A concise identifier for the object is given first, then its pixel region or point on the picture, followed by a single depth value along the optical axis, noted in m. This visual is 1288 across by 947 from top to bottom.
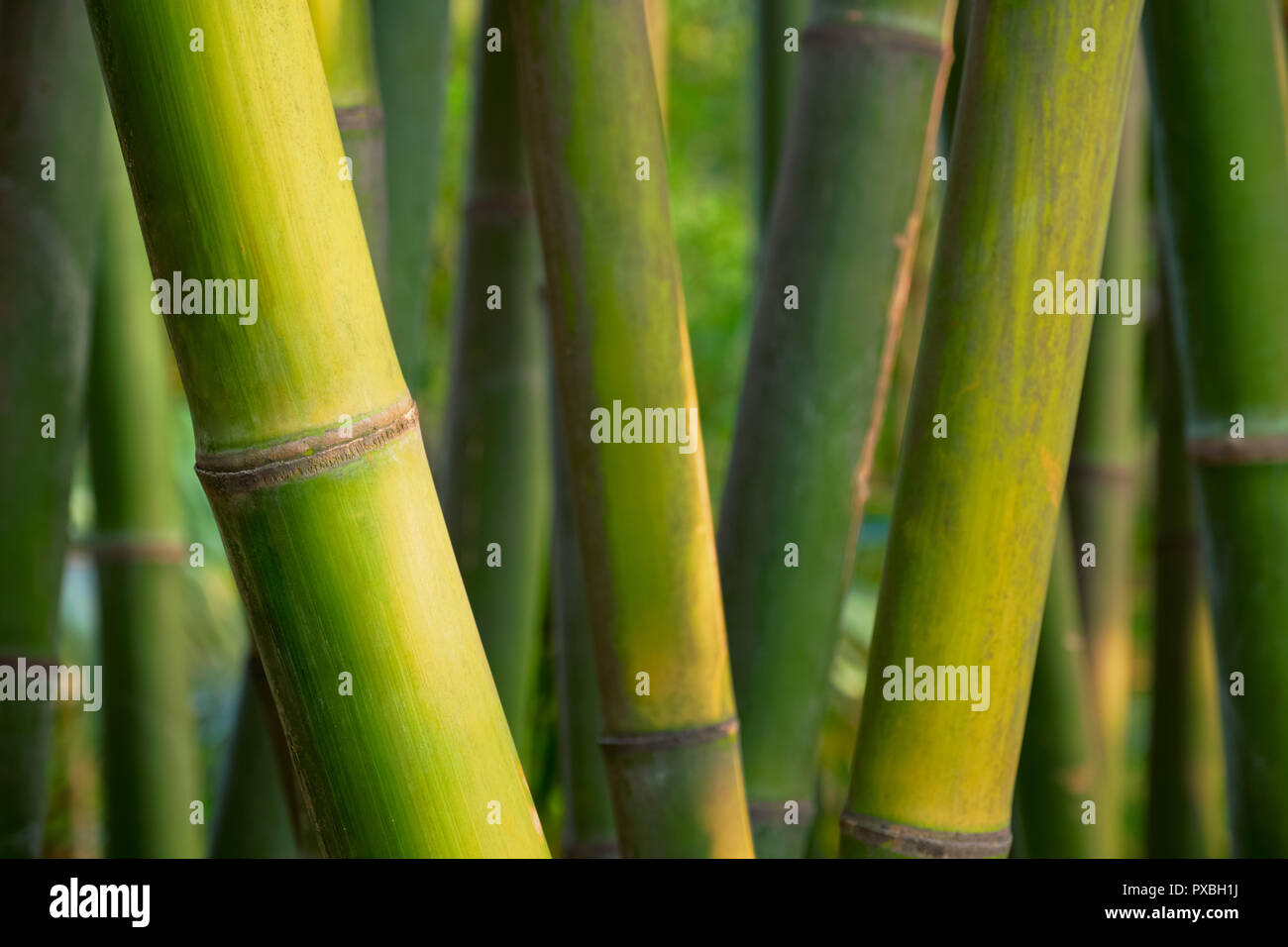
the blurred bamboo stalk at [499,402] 1.14
